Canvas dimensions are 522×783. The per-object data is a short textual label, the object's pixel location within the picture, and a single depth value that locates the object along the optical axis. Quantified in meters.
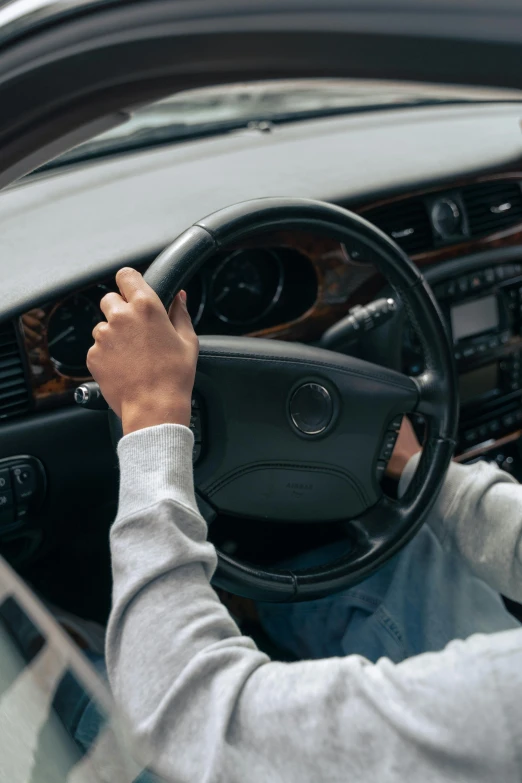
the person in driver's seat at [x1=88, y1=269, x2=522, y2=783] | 0.75
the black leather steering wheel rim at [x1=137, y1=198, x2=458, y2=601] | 1.15
